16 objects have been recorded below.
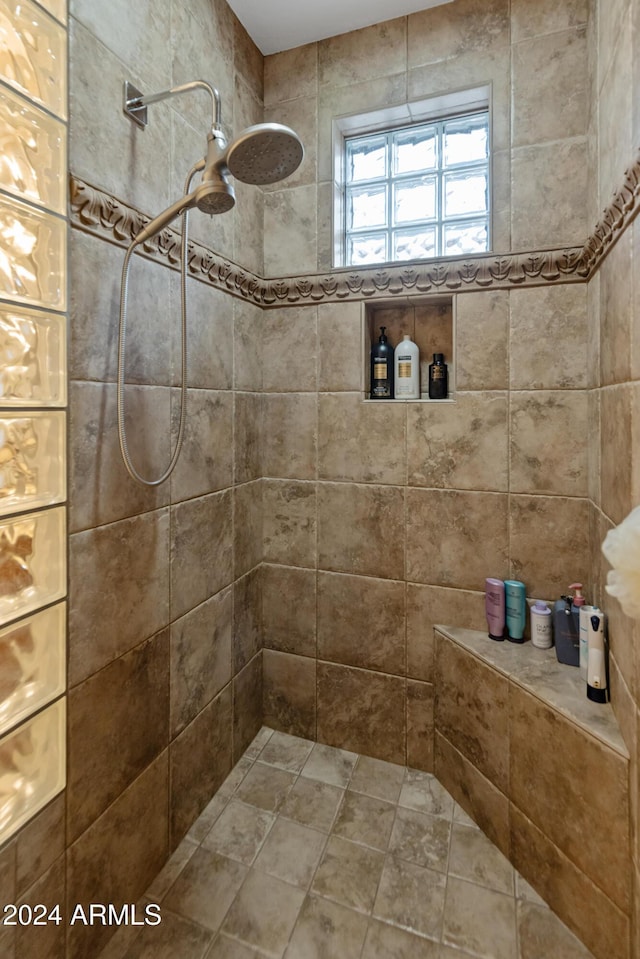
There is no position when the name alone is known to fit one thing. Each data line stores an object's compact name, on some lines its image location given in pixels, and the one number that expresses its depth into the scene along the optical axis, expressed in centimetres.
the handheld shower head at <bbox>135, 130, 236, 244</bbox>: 97
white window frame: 156
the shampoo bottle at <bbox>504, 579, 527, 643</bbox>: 146
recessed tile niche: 162
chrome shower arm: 103
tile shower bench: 104
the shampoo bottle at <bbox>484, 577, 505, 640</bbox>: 147
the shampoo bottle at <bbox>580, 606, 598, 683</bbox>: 127
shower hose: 100
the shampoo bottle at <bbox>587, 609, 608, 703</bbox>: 119
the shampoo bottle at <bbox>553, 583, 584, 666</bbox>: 135
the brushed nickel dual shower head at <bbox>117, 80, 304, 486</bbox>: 92
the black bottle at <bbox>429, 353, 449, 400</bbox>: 159
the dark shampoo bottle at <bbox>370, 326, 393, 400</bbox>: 164
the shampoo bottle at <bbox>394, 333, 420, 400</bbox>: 161
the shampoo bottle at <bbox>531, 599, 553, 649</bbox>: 142
